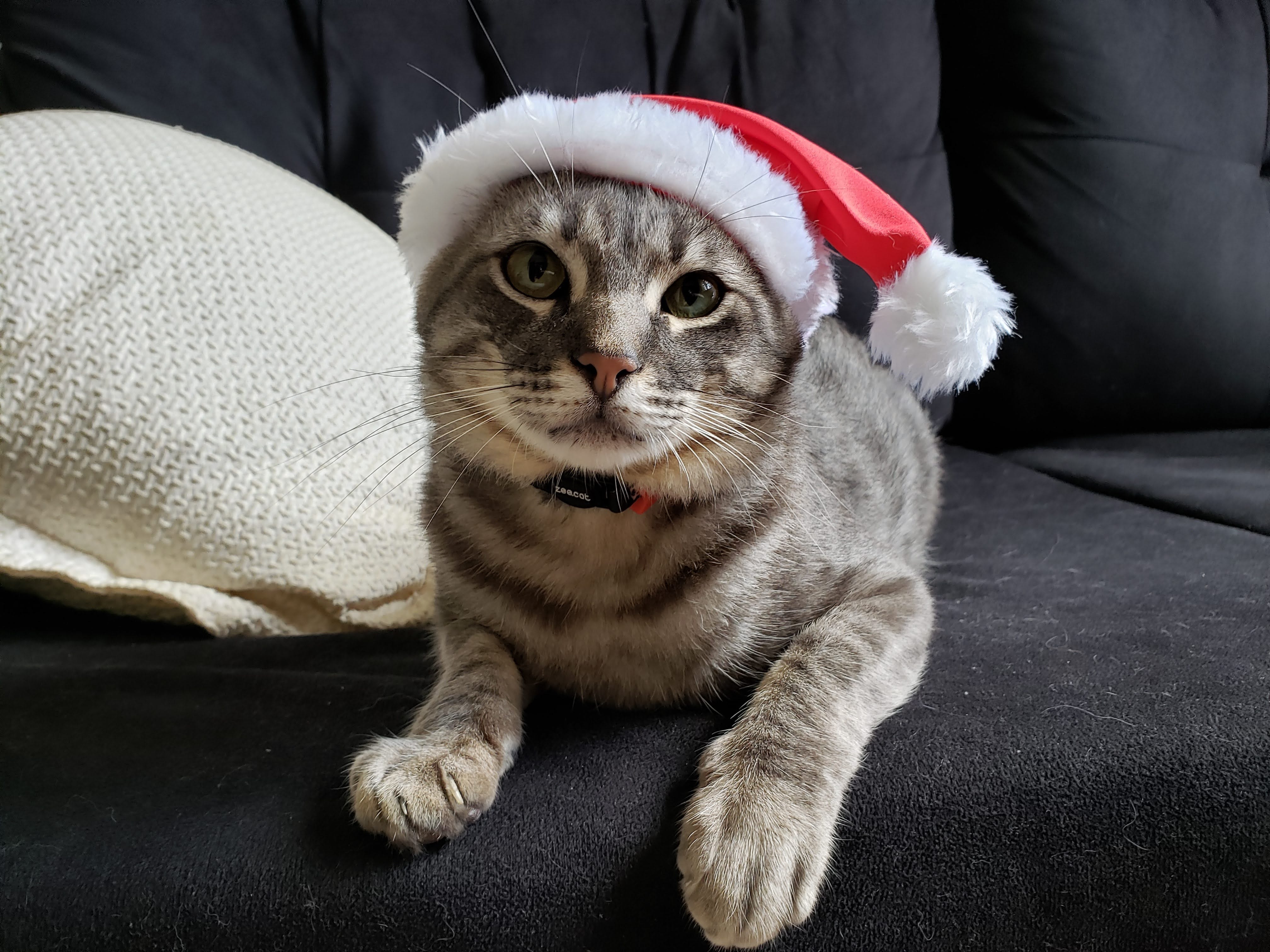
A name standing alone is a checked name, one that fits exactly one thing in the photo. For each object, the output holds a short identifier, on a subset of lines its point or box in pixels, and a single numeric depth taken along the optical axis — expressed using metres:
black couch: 0.24
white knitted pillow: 0.33
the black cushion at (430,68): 0.44
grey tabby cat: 0.25
